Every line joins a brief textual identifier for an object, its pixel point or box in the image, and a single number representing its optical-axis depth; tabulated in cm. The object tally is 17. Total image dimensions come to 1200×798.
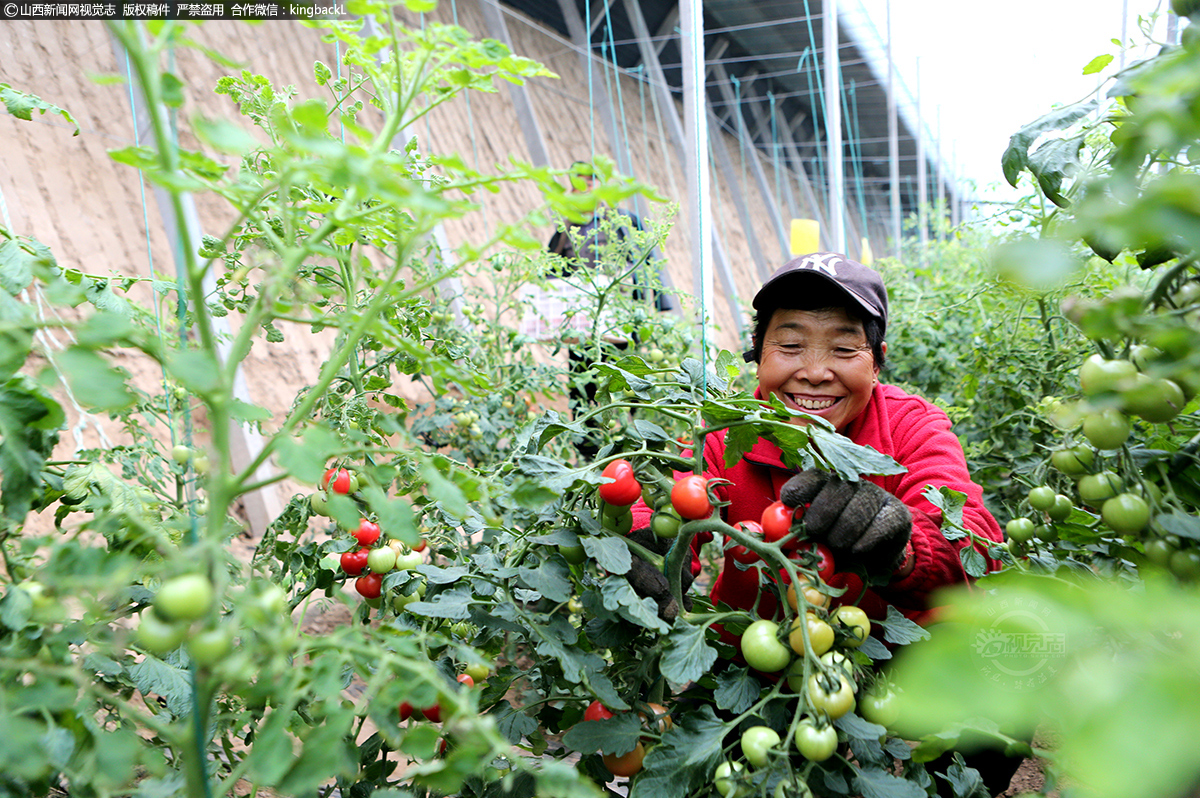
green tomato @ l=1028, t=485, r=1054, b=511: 76
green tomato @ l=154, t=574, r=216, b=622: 36
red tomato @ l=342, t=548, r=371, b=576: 90
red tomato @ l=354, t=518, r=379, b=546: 89
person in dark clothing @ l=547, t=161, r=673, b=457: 181
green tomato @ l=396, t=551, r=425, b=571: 86
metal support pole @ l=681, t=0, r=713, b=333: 154
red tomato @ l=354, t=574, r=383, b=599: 89
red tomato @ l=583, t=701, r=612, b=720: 74
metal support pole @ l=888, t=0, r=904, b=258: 565
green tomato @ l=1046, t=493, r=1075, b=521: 76
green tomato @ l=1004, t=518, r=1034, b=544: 86
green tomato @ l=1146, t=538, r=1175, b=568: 54
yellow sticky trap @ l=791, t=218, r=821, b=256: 234
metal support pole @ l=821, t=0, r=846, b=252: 356
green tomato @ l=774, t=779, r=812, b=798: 60
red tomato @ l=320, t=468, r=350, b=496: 93
